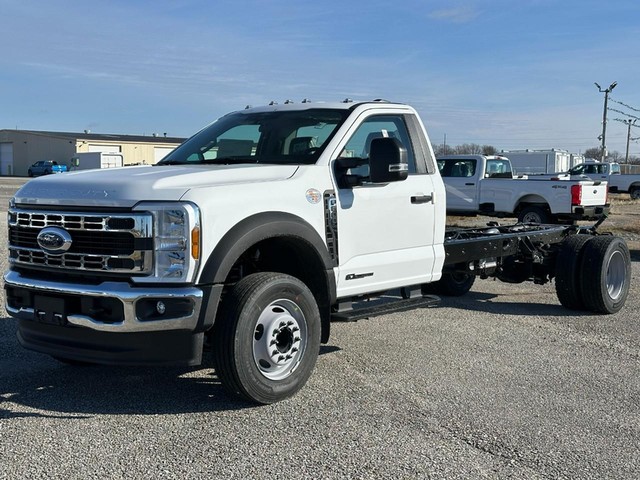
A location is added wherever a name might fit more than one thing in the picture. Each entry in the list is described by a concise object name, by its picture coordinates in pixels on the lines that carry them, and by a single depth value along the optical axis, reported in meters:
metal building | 72.38
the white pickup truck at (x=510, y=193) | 18.08
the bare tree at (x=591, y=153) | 101.44
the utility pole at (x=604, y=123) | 59.69
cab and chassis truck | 4.70
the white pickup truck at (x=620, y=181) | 34.97
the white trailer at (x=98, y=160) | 50.31
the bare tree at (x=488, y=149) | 59.95
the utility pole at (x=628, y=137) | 79.12
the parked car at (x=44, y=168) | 61.44
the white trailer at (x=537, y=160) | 48.53
